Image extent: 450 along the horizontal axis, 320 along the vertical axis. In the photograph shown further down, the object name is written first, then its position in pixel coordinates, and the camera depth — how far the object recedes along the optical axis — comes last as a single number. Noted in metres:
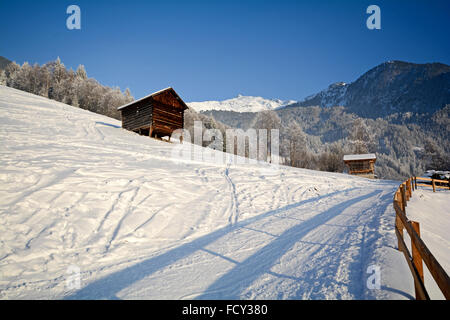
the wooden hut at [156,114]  22.50
